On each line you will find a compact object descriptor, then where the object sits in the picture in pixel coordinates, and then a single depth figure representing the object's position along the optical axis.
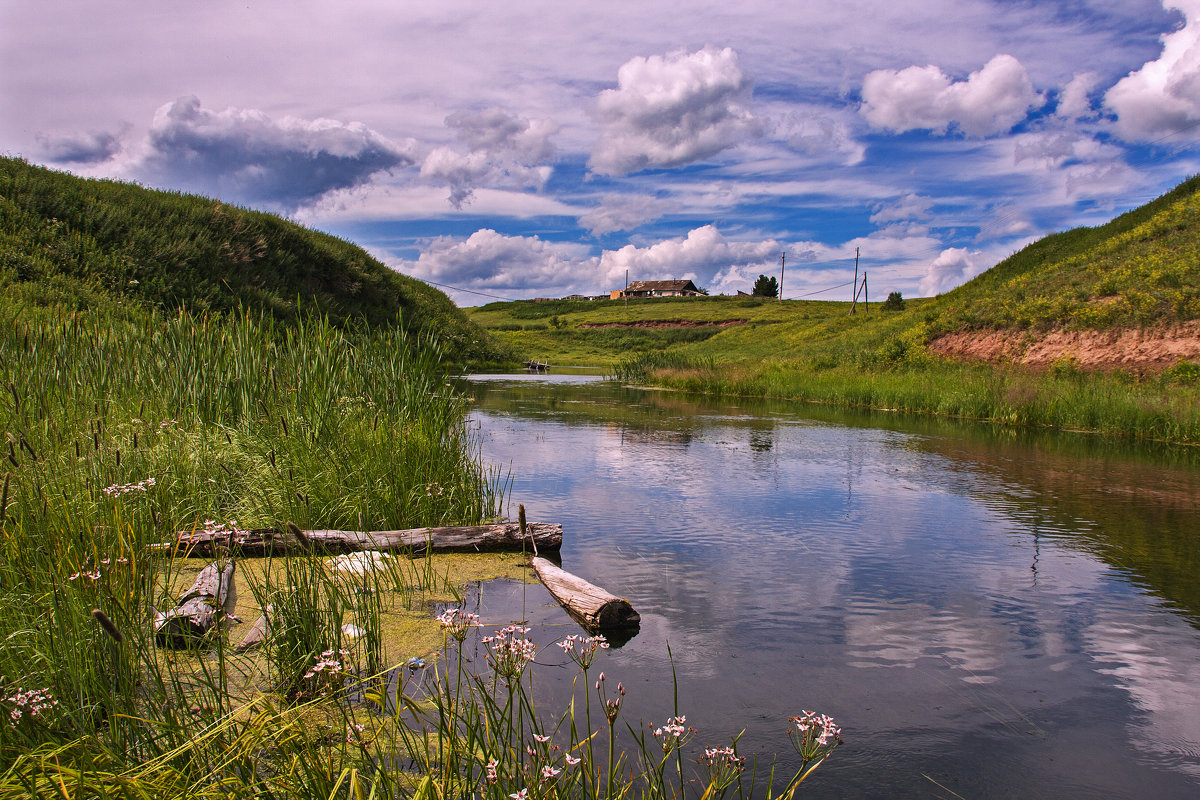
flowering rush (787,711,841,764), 3.28
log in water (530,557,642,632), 4.49
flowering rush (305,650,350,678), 2.31
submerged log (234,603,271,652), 3.62
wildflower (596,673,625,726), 2.03
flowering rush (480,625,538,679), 2.30
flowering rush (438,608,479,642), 2.58
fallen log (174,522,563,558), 5.19
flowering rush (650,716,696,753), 2.03
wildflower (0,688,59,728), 2.20
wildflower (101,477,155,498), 3.06
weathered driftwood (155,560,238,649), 3.21
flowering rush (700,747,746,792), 2.14
